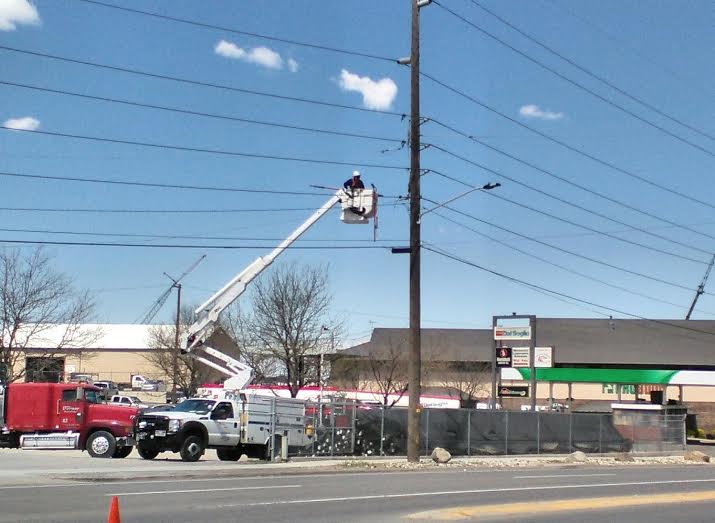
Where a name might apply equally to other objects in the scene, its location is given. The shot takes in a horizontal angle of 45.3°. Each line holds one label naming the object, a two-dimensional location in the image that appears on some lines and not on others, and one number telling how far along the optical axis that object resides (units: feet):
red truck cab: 92.38
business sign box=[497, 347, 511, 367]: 148.66
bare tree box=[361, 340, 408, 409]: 195.52
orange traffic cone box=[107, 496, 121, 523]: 28.99
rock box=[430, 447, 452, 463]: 96.32
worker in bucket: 92.38
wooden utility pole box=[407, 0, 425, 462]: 90.48
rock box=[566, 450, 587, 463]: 107.86
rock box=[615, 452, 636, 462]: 116.62
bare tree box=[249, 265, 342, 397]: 164.86
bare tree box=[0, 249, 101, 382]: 144.25
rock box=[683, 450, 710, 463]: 122.34
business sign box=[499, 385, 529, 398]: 178.40
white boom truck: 86.74
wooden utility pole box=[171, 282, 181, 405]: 199.89
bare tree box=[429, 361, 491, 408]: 229.66
